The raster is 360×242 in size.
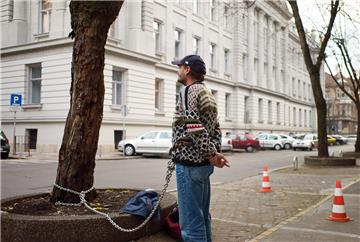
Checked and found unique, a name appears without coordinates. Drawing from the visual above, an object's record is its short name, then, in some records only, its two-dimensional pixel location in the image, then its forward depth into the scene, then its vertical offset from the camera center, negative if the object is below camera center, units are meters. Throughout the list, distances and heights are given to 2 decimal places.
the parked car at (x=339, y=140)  62.55 -0.41
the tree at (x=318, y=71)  18.16 +2.84
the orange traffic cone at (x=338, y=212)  6.76 -1.20
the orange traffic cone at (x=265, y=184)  10.48 -1.17
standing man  3.90 -0.12
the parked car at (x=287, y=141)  43.59 -0.43
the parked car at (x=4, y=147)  22.19 -0.66
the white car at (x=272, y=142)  42.44 -0.53
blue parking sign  22.80 +1.88
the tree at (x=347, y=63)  27.08 +4.97
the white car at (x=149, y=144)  24.70 -0.49
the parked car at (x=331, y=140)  57.06 -0.39
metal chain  4.42 -0.85
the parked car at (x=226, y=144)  31.00 -0.56
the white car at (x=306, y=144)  42.41 -0.70
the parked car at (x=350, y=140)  73.58 -0.47
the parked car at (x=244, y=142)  35.22 -0.46
